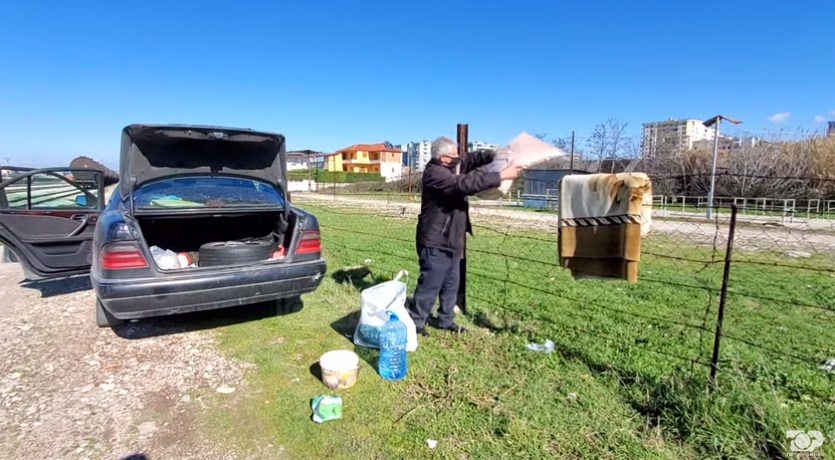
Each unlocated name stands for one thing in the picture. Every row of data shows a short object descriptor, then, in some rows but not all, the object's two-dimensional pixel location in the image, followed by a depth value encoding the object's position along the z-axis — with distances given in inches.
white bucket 114.4
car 131.0
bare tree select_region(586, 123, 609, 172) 960.0
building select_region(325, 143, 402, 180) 3034.0
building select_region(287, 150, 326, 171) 2092.2
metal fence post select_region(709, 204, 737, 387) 106.7
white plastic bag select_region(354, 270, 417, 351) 136.9
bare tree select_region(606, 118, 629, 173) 954.1
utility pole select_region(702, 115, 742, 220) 517.5
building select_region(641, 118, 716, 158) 961.5
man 136.0
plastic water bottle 121.0
